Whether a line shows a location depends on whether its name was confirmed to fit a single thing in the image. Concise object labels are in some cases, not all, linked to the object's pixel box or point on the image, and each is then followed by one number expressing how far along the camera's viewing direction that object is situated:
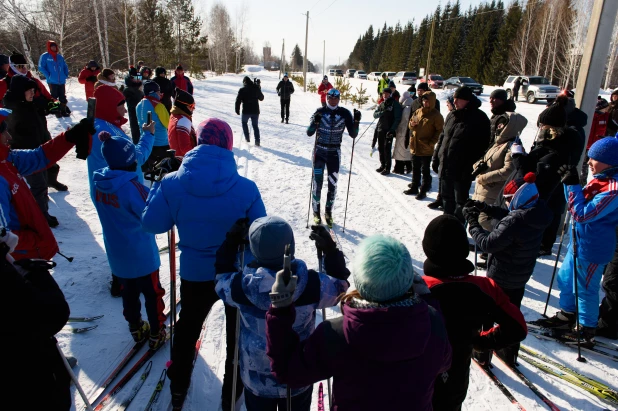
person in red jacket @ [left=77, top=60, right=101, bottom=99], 10.08
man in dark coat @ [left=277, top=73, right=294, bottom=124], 13.17
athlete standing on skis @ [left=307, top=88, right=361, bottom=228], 5.37
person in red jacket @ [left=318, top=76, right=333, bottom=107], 14.67
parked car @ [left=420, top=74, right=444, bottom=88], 30.22
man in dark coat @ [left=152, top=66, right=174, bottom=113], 10.10
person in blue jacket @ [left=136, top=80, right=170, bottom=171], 5.53
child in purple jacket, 1.25
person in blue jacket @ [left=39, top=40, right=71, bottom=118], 10.16
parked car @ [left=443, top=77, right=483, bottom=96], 26.08
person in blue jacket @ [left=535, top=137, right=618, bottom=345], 2.97
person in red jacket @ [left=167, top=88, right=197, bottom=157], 4.79
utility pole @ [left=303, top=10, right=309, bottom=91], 28.53
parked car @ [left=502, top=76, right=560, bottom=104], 21.83
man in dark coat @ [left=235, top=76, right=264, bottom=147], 9.83
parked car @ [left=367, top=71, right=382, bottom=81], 45.17
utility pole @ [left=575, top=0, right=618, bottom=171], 4.57
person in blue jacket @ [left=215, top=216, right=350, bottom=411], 1.70
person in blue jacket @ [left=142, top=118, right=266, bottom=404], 2.25
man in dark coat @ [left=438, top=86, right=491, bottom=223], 4.81
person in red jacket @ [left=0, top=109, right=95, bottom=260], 2.39
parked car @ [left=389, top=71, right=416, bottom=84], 35.53
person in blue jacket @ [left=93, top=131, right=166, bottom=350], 2.67
